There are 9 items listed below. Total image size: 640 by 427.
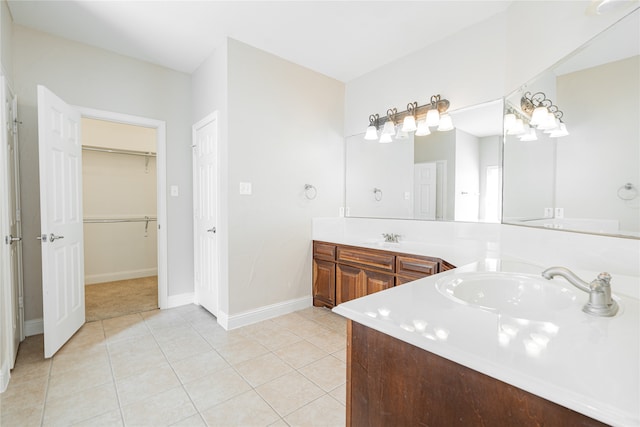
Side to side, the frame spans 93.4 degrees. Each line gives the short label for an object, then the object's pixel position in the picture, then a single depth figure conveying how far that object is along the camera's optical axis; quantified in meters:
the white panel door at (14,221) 2.08
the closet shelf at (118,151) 3.97
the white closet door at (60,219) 2.13
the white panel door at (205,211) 2.88
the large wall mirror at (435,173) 2.30
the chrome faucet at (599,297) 0.88
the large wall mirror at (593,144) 1.18
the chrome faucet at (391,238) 2.92
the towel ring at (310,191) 3.19
